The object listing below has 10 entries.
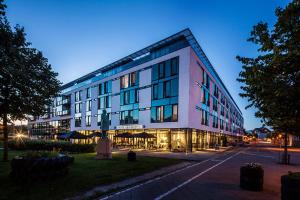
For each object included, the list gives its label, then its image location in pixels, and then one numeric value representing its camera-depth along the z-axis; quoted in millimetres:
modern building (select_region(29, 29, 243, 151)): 25132
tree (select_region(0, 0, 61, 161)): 10872
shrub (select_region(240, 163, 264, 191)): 7089
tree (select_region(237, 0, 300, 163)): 4484
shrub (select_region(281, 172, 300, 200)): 4963
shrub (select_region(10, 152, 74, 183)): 7095
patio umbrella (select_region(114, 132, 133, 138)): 24607
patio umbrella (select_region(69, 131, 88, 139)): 22618
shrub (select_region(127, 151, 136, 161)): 13494
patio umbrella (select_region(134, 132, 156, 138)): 23878
